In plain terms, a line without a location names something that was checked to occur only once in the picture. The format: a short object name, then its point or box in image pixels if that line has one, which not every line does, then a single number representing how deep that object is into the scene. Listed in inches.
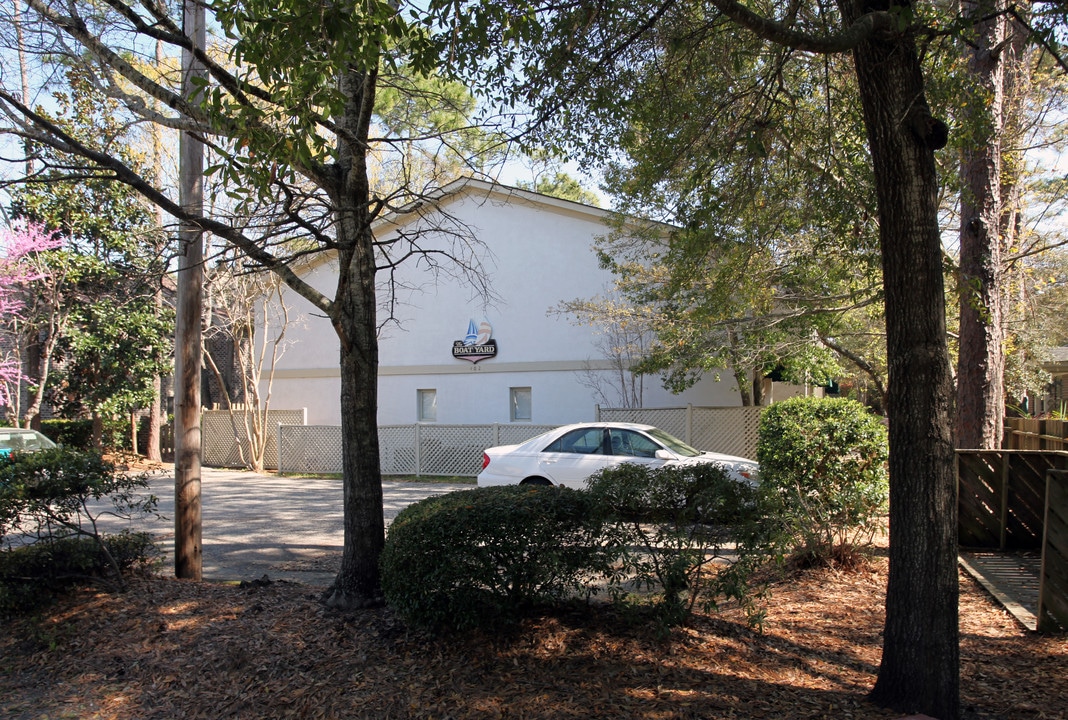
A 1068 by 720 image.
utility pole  286.8
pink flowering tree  673.6
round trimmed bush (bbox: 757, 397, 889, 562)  287.1
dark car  583.2
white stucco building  717.0
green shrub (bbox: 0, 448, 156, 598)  240.1
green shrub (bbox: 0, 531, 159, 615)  243.1
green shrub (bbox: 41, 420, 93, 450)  876.6
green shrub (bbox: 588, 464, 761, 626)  201.3
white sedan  437.1
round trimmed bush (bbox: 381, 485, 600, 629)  191.9
